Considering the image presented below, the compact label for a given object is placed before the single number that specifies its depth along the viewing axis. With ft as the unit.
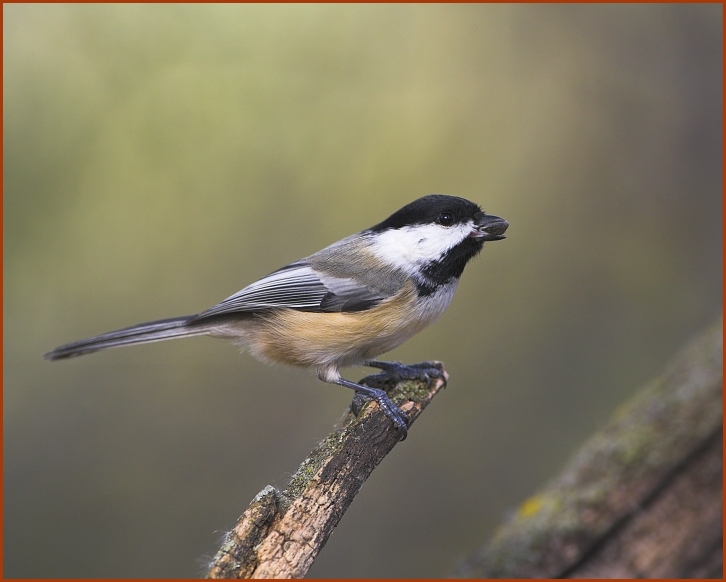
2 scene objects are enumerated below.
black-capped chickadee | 16.51
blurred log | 17.62
